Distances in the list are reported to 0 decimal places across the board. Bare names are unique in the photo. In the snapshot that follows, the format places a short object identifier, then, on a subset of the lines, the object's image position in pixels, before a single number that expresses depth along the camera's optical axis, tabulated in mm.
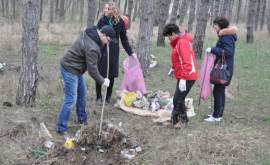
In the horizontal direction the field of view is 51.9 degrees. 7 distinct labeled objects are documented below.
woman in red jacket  3995
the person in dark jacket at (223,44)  4449
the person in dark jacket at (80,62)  3617
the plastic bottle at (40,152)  3410
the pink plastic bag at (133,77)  5562
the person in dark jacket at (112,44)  4996
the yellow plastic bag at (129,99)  5410
